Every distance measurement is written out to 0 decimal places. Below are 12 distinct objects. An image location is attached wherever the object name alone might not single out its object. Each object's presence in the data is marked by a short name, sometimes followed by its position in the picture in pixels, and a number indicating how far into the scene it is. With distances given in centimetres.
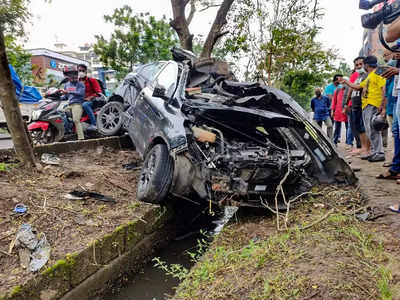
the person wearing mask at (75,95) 581
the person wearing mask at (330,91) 859
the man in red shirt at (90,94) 624
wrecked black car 320
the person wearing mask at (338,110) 732
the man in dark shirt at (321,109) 791
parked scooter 586
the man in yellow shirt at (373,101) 476
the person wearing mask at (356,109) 560
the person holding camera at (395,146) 369
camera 230
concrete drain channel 284
